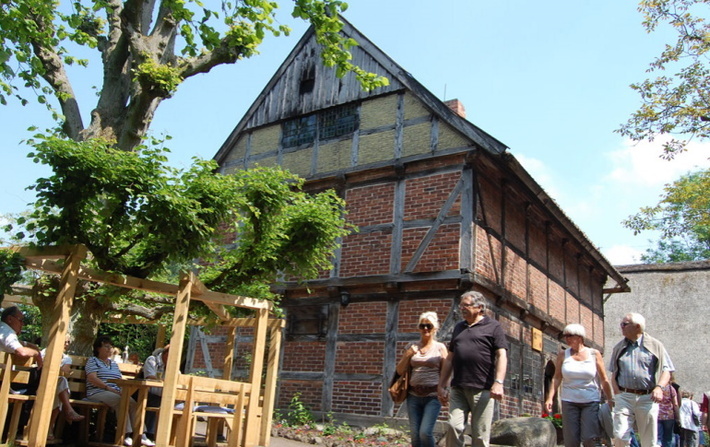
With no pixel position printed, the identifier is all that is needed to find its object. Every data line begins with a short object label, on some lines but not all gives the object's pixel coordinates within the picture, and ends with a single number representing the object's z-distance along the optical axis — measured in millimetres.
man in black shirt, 4941
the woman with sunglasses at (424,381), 5152
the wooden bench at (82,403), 6453
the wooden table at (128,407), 6332
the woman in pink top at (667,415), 8338
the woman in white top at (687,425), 10672
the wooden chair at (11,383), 5527
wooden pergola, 5512
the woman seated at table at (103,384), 6520
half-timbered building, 11094
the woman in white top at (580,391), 5500
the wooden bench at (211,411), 6332
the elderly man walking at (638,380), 5469
